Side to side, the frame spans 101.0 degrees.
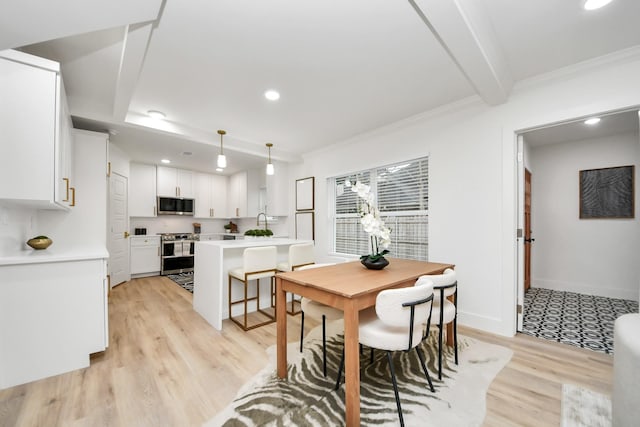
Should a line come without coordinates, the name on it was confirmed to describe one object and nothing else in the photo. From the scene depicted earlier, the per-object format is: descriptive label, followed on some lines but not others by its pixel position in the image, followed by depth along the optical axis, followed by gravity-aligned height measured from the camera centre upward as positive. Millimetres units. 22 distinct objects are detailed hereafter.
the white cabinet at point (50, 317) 1862 -780
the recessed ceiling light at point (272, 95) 2717 +1259
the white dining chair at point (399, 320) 1464 -609
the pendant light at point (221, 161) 3308 +675
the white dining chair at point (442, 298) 1804 -616
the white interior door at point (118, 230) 4234 -276
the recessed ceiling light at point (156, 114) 3229 +1251
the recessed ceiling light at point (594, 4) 1596 +1291
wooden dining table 1459 -488
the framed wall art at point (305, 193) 4941 +404
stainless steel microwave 5686 +196
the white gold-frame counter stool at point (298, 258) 3259 -556
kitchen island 2873 -727
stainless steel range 5527 -814
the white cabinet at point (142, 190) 5367 +502
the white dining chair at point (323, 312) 1981 -753
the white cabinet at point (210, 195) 6332 +468
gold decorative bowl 2266 -248
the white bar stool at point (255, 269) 2881 -628
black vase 2229 -417
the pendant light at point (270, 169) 3923 +671
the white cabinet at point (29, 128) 1741 +595
